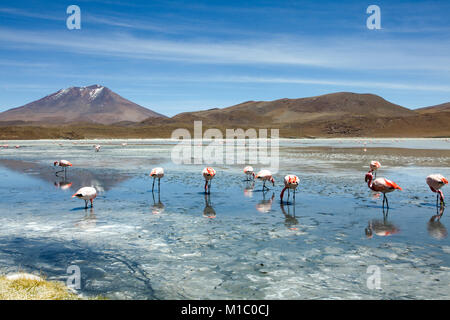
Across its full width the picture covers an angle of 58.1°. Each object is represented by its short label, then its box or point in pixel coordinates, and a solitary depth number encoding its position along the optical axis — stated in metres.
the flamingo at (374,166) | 16.81
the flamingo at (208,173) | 13.92
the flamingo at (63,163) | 19.04
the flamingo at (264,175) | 14.31
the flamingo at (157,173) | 14.31
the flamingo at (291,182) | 11.92
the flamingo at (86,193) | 10.84
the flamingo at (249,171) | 16.48
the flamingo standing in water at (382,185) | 10.94
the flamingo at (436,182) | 11.52
